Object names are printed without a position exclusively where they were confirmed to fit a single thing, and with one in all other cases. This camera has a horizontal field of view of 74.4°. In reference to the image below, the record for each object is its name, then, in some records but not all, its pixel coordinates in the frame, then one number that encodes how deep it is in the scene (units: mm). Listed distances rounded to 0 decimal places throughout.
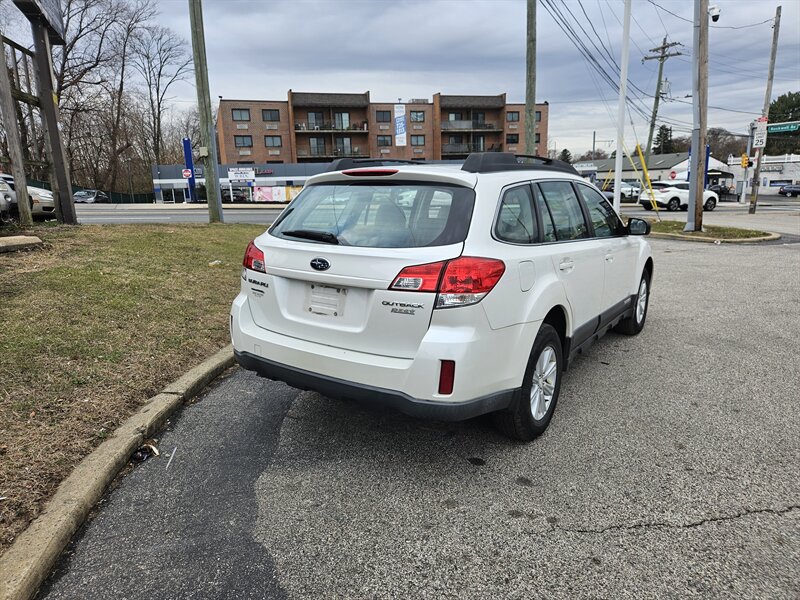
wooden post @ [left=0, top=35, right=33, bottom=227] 7961
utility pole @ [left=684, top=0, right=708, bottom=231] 14883
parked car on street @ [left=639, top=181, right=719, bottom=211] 31906
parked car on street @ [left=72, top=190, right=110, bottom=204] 51219
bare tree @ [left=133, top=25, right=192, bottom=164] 60025
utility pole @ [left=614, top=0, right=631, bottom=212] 15459
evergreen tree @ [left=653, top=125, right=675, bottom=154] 99188
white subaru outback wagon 2775
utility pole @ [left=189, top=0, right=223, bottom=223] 13461
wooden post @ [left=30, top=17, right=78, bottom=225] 9312
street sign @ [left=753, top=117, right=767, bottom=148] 23750
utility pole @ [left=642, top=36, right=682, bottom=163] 43000
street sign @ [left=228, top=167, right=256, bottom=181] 53684
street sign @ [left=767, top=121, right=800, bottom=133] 35062
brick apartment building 64125
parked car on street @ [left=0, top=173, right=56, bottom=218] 12852
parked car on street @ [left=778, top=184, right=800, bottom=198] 58531
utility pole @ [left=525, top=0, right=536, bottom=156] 15294
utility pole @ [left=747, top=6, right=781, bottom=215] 27597
